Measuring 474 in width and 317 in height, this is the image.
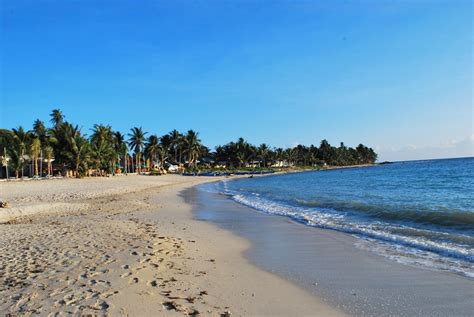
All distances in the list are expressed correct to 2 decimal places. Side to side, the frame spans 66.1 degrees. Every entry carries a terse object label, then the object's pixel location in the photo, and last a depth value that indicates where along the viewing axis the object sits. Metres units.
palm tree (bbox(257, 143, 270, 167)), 130.62
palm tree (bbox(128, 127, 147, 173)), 83.19
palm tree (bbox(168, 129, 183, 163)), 97.69
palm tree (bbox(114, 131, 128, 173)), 79.36
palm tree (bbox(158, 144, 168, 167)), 93.00
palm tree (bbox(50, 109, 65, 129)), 74.56
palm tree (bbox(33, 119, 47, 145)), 63.95
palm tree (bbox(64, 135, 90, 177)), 52.43
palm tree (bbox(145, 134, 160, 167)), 88.94
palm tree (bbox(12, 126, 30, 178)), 51.28
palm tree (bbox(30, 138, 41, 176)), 52.13
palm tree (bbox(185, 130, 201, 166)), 98.44
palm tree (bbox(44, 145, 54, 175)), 55.84
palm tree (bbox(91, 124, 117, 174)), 60.86
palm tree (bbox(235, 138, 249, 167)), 120.75
